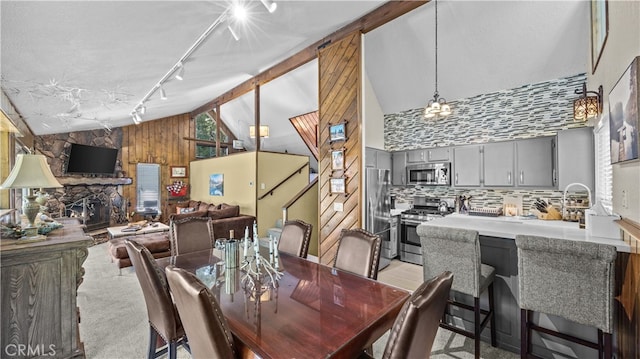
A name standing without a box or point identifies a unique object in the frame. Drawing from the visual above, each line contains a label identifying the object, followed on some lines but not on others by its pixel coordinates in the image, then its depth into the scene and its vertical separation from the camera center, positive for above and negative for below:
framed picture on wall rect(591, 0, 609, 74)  2.20 +1.48
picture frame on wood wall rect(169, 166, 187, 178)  8.27 +0.31
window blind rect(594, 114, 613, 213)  2.50 +0.17
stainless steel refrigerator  3.99 -0.51
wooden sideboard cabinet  1.75 -0.82
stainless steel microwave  4.80 +0.13
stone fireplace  6.19 -0.20
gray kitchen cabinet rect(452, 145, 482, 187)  4.46 +0.26
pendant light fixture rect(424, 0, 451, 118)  3.29 +0.92
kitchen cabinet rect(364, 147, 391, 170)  4.95 +0.44
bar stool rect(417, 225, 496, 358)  1.98 -0.67
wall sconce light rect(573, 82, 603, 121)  2.48 +0.73
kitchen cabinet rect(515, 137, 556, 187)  3.78 +0.28
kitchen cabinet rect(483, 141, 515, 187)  4.13 +0.27
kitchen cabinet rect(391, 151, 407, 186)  5.31 +0.26
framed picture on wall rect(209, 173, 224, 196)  6.98 -0.10
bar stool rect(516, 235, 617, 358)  1.52 -0.65
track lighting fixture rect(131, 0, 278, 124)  2.53 +1.67
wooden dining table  1.09 -0.68
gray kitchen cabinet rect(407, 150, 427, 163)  5.05 +0.48
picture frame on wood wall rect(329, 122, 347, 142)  3.66 +0.70
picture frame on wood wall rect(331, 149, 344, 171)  3.71 +0.30
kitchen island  1.85 -0.86
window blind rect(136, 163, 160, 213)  7.65 -0.16
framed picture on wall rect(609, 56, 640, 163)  1.37 +0.40
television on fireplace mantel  6.28 +0.55
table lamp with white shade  1.98 +0.01
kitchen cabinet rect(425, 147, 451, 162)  4.79 +0.50
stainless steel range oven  4.50 -0.81
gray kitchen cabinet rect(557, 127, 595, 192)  3.28 +0.31
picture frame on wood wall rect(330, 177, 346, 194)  3.69 -0.07
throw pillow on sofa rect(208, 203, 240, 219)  5.15 -0.66
